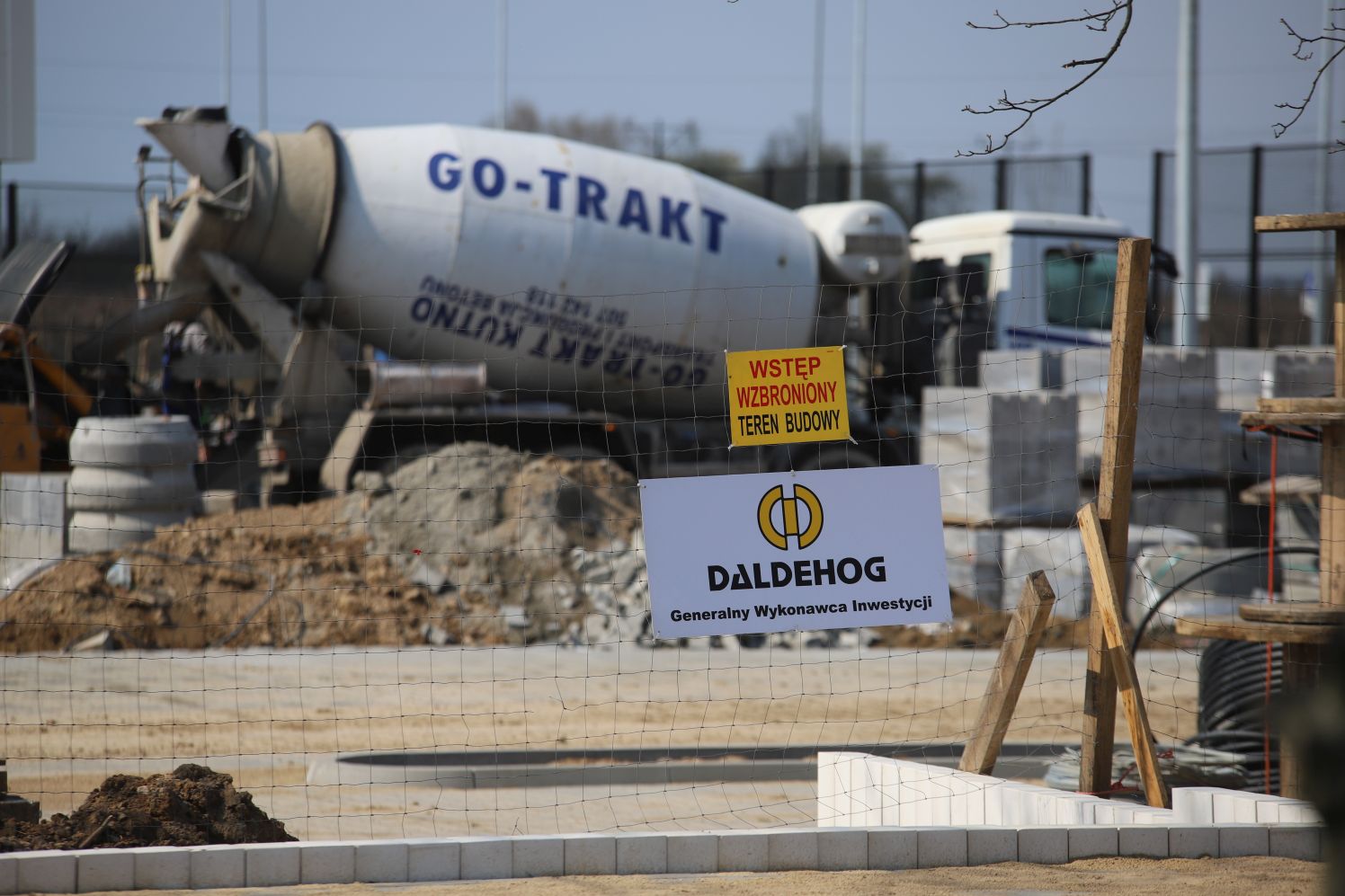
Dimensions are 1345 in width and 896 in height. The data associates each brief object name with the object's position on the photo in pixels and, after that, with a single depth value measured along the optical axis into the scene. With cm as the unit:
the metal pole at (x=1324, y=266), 5137
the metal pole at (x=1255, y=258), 4722
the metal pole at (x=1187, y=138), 3700
